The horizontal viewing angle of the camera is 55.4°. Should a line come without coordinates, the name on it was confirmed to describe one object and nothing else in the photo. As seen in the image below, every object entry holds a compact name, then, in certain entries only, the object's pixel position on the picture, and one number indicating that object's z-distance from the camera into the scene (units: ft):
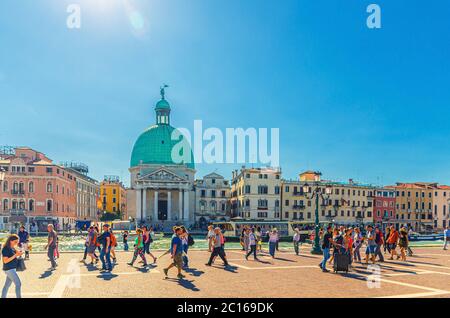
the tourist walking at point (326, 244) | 54.49
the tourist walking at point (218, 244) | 59.47
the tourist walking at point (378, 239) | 66.13
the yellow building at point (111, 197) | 361.71
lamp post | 82.15
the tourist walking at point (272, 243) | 73.56
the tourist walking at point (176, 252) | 48.45
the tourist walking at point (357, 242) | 66.85
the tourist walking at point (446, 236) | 96.19
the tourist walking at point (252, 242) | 70.49
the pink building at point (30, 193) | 215.92
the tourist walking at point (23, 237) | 63.41
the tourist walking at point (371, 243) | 65.77
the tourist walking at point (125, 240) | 88.94
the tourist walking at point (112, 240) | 55.31
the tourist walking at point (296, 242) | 81.10
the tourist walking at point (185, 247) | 59.57
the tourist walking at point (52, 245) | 57.26
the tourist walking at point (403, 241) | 69.92
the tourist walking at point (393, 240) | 70.64
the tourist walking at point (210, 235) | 68.54
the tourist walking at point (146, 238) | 63.00
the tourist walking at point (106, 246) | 53.88
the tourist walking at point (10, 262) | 33.88
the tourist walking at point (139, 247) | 60.13
